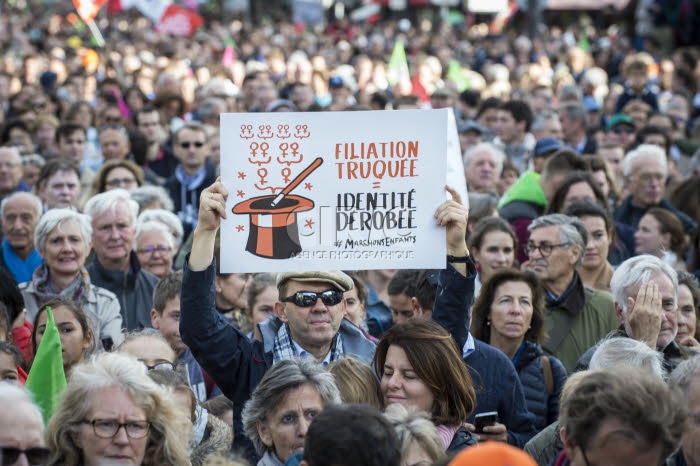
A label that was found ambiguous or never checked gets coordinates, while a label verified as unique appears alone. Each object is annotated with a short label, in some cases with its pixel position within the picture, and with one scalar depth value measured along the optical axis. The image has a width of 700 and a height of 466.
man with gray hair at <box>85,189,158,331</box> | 15.52
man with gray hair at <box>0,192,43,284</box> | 17.37
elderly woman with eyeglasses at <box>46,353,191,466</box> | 8.65
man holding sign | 10.48
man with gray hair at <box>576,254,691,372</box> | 11.87
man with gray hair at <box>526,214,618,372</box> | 14.05
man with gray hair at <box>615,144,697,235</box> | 19.69
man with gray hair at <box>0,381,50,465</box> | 7.78
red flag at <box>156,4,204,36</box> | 45.97
